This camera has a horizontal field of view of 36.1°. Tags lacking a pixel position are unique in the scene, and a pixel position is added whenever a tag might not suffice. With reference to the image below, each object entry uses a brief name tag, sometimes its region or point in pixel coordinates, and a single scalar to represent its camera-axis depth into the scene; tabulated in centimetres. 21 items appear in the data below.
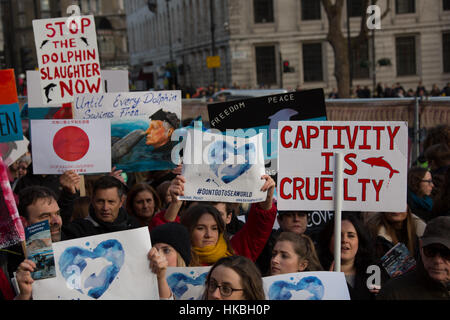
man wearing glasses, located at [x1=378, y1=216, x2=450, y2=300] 371
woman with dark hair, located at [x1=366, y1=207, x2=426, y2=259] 494
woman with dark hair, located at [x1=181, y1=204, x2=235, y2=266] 442
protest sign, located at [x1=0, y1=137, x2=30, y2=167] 739
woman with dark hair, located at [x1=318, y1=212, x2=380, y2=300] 427
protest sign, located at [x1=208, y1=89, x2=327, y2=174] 575
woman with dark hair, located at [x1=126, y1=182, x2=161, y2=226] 593
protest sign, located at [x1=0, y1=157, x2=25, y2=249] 384
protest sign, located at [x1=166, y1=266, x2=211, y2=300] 376
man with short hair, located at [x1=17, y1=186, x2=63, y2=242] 465
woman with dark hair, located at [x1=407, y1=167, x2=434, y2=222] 581
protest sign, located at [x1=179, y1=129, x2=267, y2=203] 468
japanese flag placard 631
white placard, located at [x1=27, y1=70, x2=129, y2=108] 963
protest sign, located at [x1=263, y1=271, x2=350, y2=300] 352
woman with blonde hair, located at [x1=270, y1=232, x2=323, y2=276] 399
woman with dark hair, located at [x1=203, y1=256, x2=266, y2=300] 326
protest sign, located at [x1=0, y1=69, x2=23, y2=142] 635
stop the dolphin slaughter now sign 752
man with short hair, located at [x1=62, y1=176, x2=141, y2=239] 498
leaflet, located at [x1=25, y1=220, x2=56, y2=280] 333
